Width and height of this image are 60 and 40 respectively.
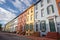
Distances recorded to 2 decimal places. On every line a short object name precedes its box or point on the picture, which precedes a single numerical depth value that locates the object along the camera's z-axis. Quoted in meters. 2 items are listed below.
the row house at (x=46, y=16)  6.65
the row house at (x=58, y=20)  6.25
